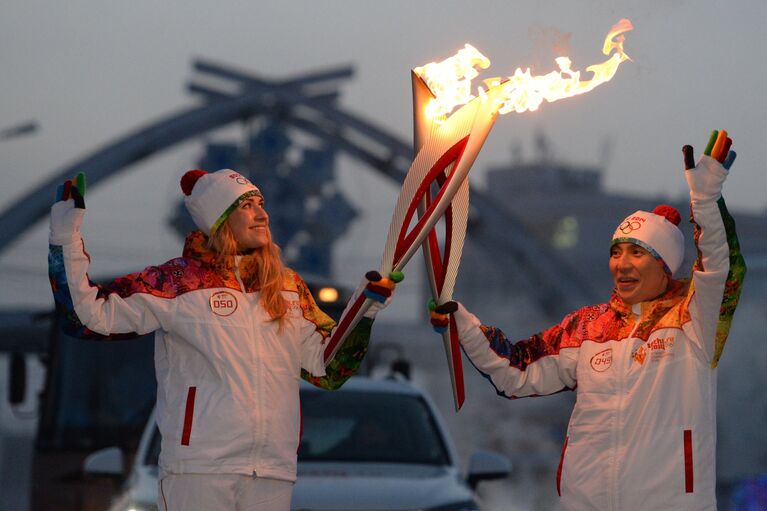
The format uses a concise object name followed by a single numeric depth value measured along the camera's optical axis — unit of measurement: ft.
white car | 36.04
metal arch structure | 214.07
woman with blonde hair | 26.20
